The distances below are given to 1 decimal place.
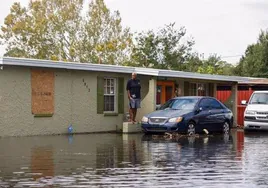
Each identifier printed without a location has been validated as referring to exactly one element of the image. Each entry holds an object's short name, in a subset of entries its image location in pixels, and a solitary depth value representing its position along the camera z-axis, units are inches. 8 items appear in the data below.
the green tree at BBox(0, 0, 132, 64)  1759.1
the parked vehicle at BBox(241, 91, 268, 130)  950.4
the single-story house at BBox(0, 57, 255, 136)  805.9
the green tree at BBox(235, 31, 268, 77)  1829.5
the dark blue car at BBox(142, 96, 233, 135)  822.5
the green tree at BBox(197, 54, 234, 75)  1963.8
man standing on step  920.9
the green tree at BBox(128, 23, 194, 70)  1596.9
